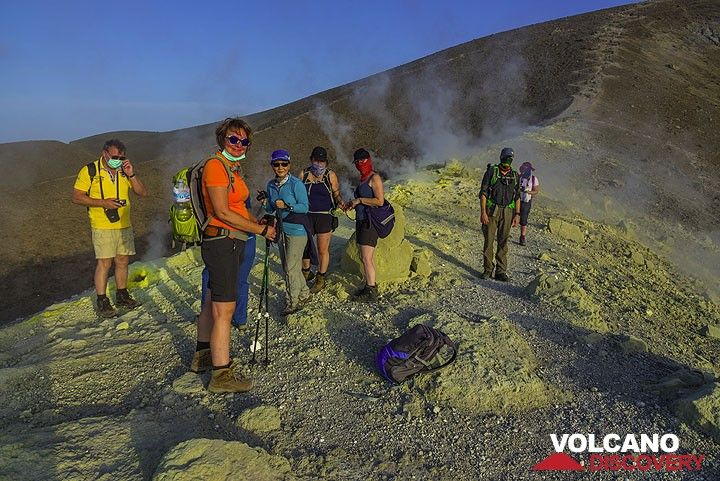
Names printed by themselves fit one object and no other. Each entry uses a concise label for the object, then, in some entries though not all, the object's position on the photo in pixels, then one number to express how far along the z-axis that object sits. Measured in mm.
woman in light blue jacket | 4793
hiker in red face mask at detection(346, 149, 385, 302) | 5176
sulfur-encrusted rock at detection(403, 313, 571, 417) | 3703
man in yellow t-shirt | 5094
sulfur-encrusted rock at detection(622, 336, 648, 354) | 4531
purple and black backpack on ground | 3885
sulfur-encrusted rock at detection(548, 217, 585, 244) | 9062
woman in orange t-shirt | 3398
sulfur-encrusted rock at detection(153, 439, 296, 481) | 2578
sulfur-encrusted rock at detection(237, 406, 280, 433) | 3379
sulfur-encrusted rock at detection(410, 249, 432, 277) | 6156
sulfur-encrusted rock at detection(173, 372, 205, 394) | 3742
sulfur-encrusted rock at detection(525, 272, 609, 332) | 5249
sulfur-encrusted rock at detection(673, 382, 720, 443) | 3362
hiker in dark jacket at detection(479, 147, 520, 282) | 6430
